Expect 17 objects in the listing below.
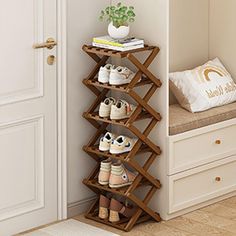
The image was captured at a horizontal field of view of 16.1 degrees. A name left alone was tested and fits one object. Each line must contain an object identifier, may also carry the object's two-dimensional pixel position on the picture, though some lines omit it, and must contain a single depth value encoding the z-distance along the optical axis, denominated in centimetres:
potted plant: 456
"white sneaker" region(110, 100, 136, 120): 464
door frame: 462
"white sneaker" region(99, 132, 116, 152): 474
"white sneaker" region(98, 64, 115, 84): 466
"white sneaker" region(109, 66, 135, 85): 460
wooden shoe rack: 457
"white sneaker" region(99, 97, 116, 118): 470
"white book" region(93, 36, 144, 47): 456
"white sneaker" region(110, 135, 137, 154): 467
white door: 444
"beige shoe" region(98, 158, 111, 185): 479
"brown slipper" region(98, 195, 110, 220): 484
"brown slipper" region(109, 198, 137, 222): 479
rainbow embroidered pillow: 508
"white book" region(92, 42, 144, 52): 455
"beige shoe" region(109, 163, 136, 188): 473
